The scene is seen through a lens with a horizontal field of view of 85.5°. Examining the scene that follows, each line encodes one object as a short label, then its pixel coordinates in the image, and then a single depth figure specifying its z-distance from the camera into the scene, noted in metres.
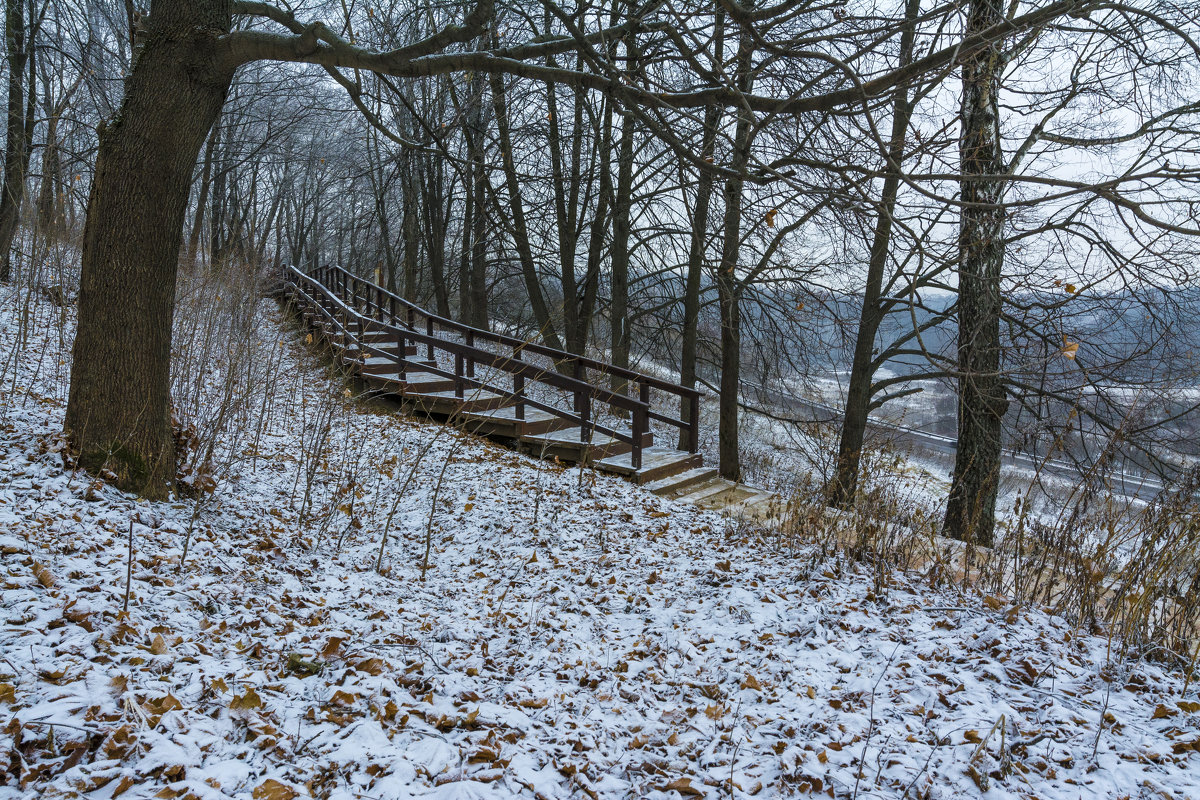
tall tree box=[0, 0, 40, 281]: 8.28
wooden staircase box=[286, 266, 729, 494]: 7.62
